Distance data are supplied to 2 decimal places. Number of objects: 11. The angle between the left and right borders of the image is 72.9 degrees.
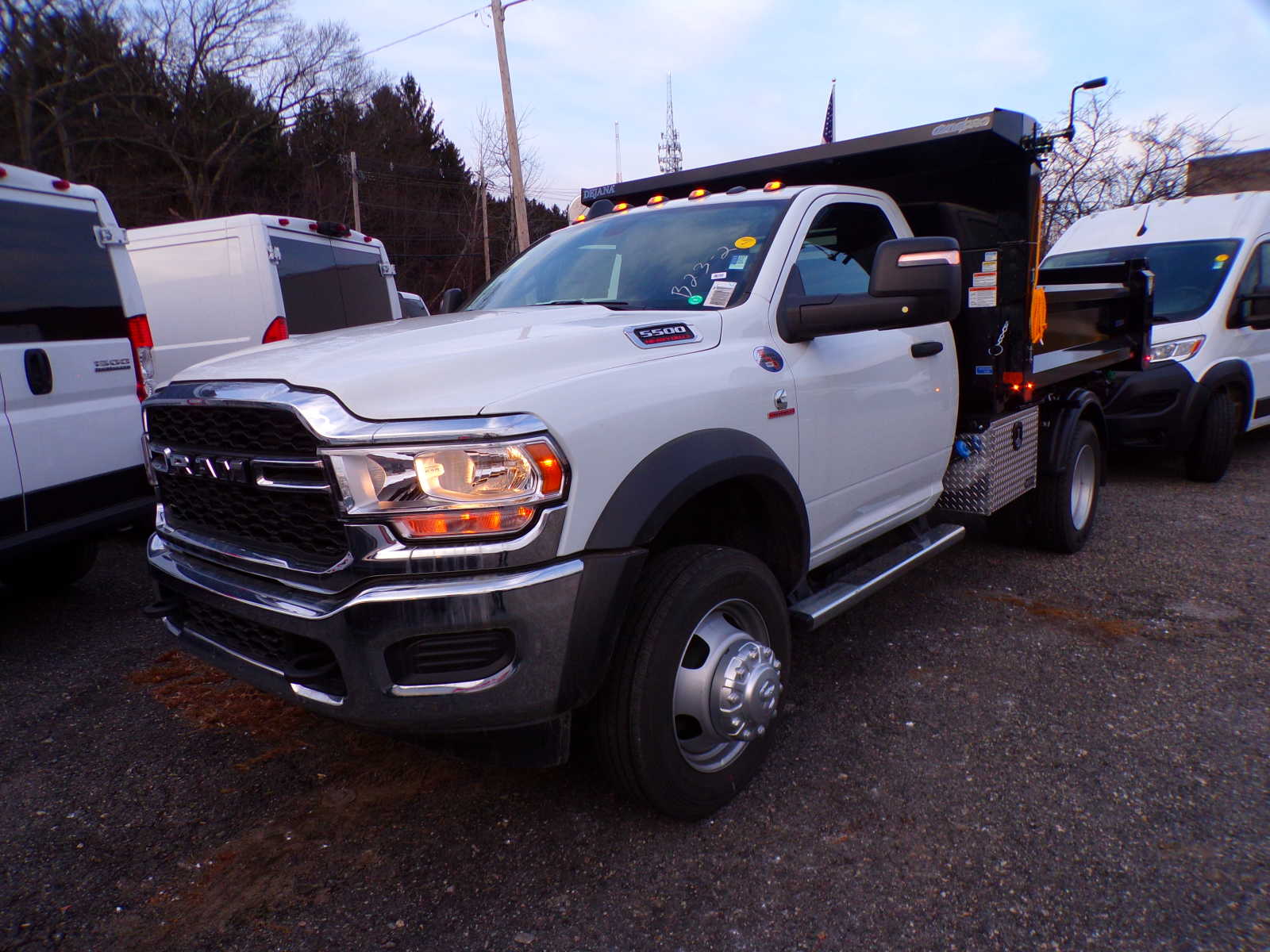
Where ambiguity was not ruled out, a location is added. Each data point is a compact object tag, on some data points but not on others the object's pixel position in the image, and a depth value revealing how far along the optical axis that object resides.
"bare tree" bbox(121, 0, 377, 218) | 27.38
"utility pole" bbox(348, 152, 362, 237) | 26.11
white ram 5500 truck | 2.03
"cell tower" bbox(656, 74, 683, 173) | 41.84
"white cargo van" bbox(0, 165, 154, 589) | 3.75
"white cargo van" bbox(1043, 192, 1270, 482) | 6.91
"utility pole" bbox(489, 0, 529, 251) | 17.61
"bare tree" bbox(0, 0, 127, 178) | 21.61
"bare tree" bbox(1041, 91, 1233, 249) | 19.09
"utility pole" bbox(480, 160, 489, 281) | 26.92
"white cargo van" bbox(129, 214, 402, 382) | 6.01
